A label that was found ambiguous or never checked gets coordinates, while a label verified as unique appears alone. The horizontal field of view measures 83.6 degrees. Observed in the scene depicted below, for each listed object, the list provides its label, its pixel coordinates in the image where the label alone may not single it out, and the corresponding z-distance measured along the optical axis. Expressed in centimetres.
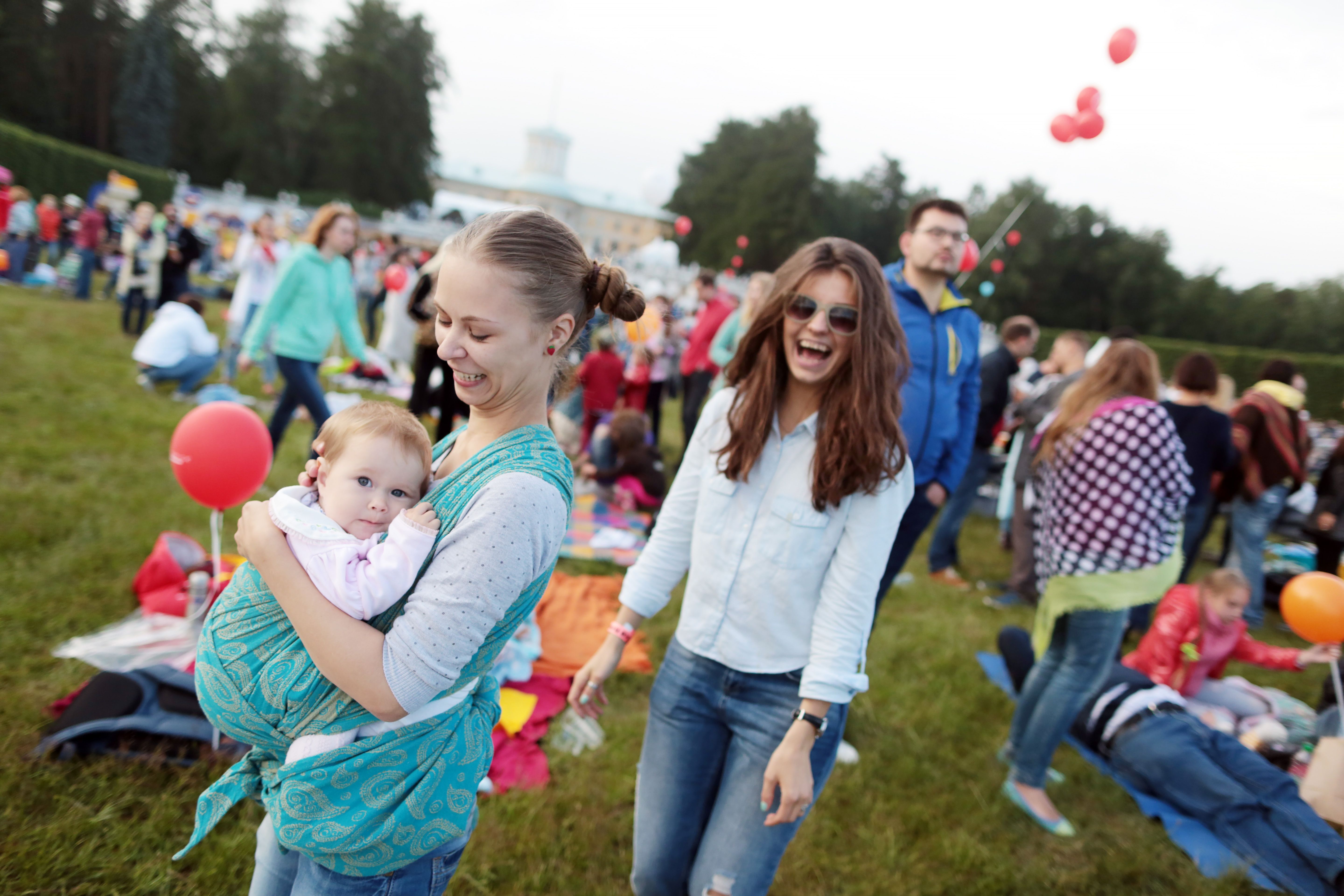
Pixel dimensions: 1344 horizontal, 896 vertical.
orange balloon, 336
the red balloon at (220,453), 296
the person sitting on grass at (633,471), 742
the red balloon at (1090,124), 557
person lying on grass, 319
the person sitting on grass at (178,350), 762
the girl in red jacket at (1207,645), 423
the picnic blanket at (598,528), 603
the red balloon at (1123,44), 505
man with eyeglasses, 331
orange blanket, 432
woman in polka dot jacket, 317
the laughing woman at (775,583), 183
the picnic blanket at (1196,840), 331
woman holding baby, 117
